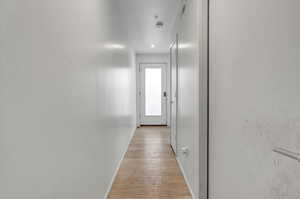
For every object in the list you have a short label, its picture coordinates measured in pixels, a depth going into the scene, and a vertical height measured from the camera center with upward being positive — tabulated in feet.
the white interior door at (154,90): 19.83 +0.15
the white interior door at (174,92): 10.36 -0.08
